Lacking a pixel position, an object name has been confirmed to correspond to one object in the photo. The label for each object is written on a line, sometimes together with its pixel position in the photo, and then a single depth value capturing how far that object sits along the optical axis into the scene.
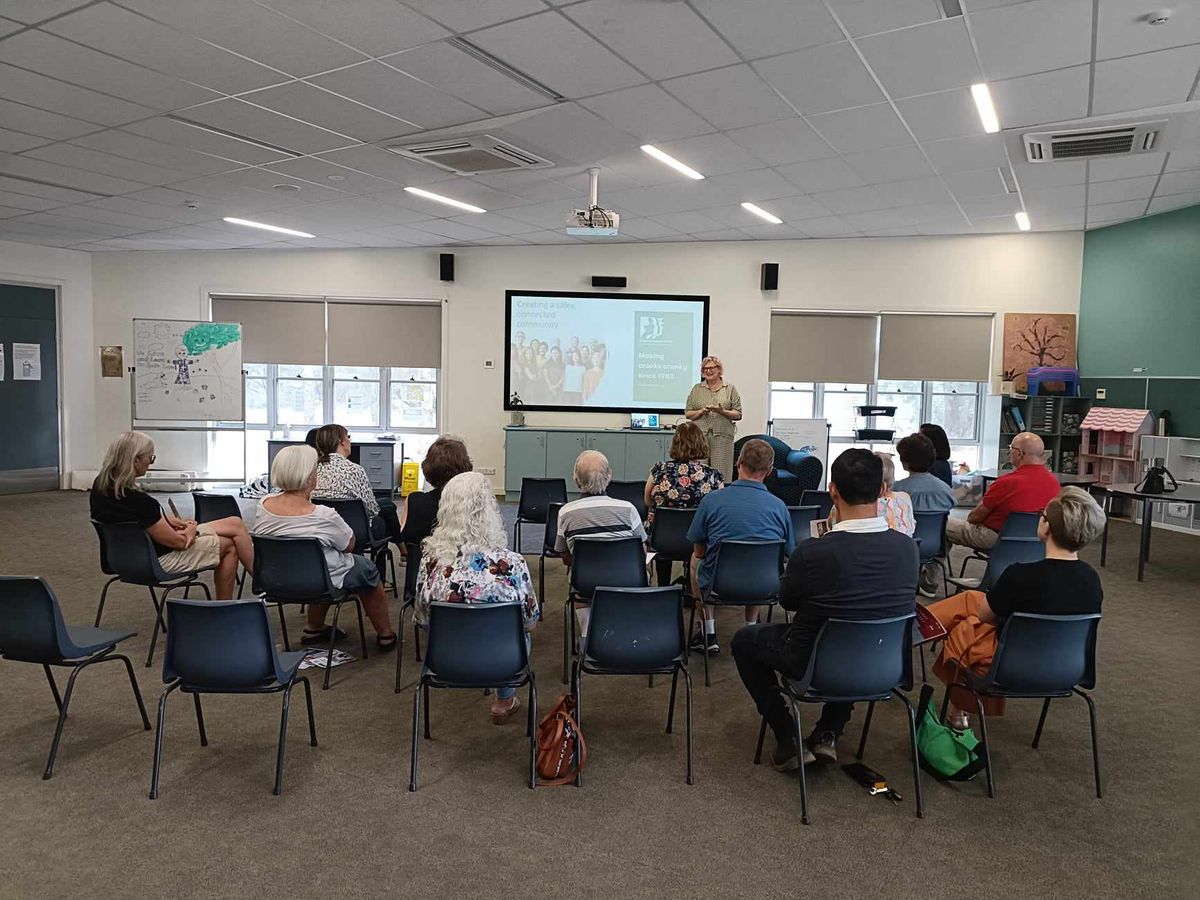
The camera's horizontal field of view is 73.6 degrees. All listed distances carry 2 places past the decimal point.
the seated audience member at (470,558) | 3.25
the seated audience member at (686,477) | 4.95
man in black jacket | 2.81
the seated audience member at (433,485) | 4.40
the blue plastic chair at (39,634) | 2.96
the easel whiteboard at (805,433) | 10.12
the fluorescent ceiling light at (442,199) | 7.63
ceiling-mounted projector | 6.94
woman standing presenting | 7.93
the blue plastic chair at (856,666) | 2.80
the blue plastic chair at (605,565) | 4.00
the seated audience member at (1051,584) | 2.96
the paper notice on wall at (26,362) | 10.37
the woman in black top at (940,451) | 5.98
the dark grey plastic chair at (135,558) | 4.26
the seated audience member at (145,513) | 4.22
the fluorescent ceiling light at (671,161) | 6.28
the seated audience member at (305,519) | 4.08
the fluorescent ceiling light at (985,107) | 4.99
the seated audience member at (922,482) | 5.02
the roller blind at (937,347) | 10.08
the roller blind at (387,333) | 10.79
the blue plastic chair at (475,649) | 2.95
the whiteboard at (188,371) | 10.09
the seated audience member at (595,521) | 4.23
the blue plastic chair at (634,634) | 3.11
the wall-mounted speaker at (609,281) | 10.31
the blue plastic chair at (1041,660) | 2.92
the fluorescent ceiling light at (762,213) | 8.33
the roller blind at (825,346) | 10.29
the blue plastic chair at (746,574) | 3.99
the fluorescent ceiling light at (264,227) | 8.98
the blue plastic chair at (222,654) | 2.84
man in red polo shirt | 4.84
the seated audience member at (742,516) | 4.09
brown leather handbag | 3.03
